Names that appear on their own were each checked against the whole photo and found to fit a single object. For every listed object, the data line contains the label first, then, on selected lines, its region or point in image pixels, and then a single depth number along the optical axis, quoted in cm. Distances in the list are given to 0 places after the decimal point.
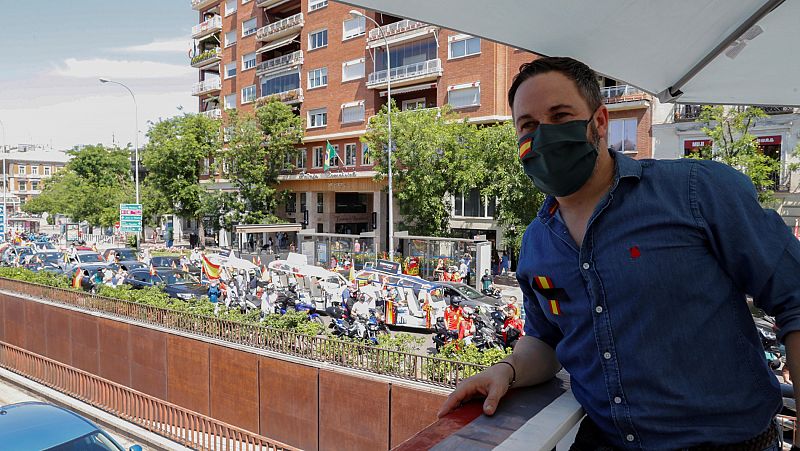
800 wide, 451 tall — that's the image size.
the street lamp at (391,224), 2588
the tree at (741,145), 2034
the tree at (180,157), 4353
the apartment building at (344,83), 3041
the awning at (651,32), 253
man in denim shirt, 144
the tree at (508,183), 2544
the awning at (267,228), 3005
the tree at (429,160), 2766
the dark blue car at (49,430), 646
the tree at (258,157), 3972
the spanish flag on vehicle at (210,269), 2102
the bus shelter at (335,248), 2720
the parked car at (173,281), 1988
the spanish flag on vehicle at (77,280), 1983
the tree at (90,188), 5388
